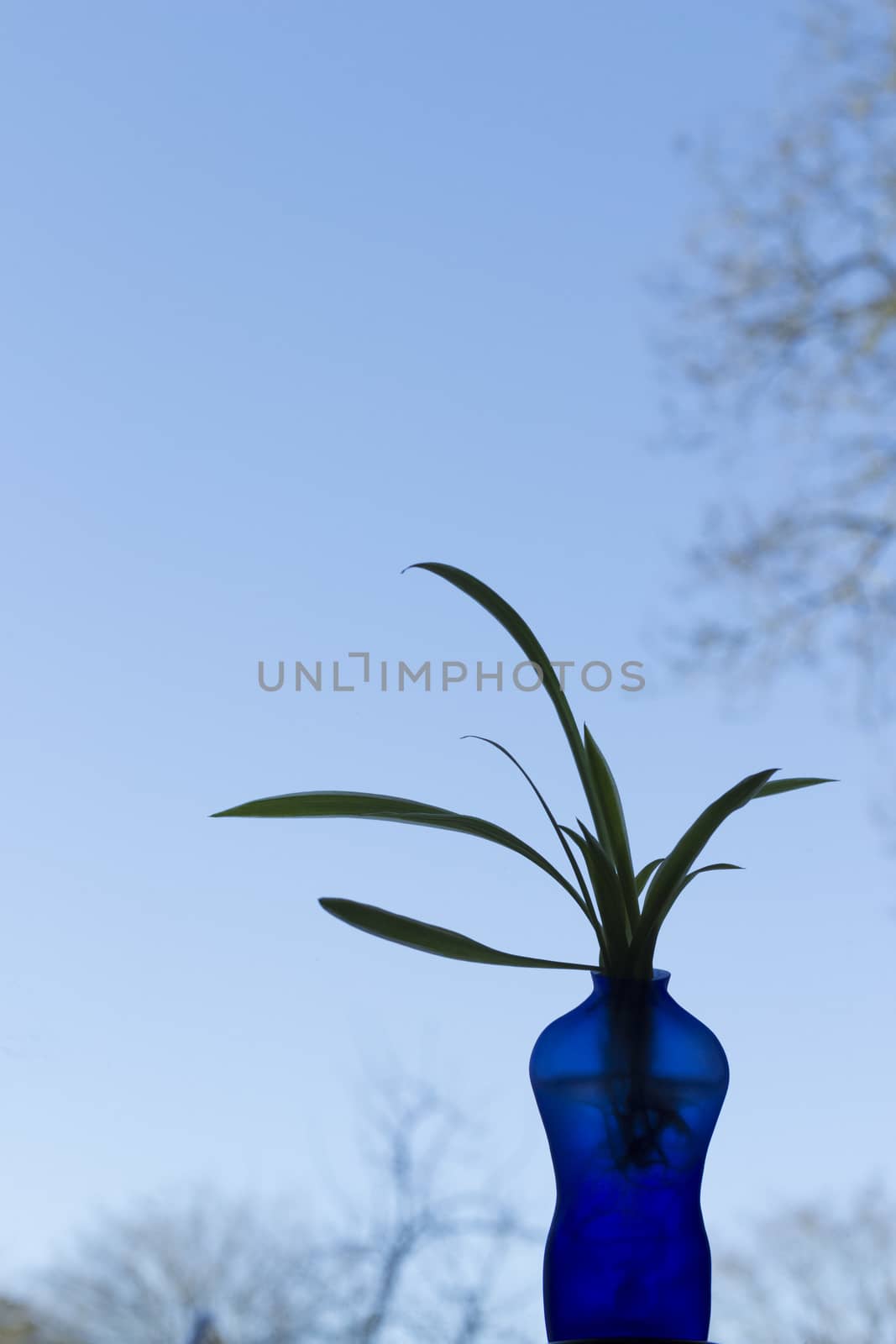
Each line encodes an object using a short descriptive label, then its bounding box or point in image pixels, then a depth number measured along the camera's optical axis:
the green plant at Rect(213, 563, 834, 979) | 0.91
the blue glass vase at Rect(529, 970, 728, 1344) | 0.86
